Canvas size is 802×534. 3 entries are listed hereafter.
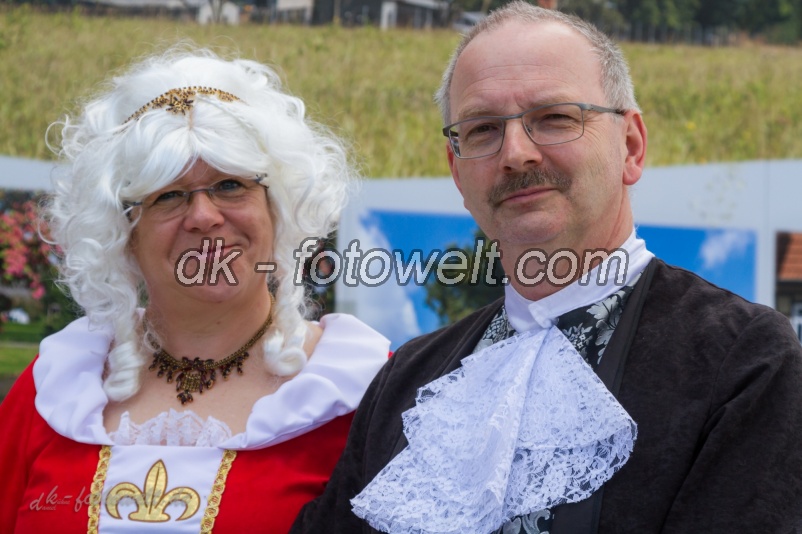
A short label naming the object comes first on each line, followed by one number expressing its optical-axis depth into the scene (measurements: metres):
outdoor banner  6.46
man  2.65
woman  4.12
